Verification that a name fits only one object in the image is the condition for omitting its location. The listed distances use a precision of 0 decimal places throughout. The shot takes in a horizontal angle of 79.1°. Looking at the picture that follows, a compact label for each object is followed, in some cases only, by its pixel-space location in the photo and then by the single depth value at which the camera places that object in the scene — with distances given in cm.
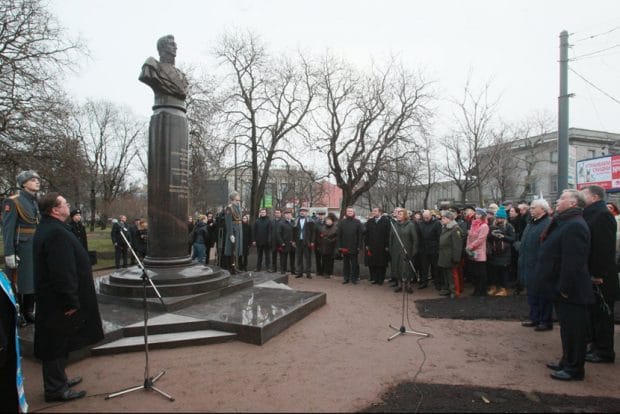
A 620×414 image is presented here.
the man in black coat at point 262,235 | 1188
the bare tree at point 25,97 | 1366
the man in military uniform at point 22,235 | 558
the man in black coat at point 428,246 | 942
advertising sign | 1602
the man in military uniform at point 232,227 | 1038
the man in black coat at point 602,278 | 468
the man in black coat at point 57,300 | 354
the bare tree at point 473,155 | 2153
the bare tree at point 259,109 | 2042
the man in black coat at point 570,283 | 416
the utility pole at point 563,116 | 912
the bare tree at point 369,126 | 2153
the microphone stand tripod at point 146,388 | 363
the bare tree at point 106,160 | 4406
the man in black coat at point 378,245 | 1027
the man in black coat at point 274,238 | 1175
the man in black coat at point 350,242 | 1046
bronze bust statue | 732
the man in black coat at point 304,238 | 1128
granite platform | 507
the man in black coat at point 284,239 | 1170
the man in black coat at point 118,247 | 1314
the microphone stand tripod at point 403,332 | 568
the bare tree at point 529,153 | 3018
